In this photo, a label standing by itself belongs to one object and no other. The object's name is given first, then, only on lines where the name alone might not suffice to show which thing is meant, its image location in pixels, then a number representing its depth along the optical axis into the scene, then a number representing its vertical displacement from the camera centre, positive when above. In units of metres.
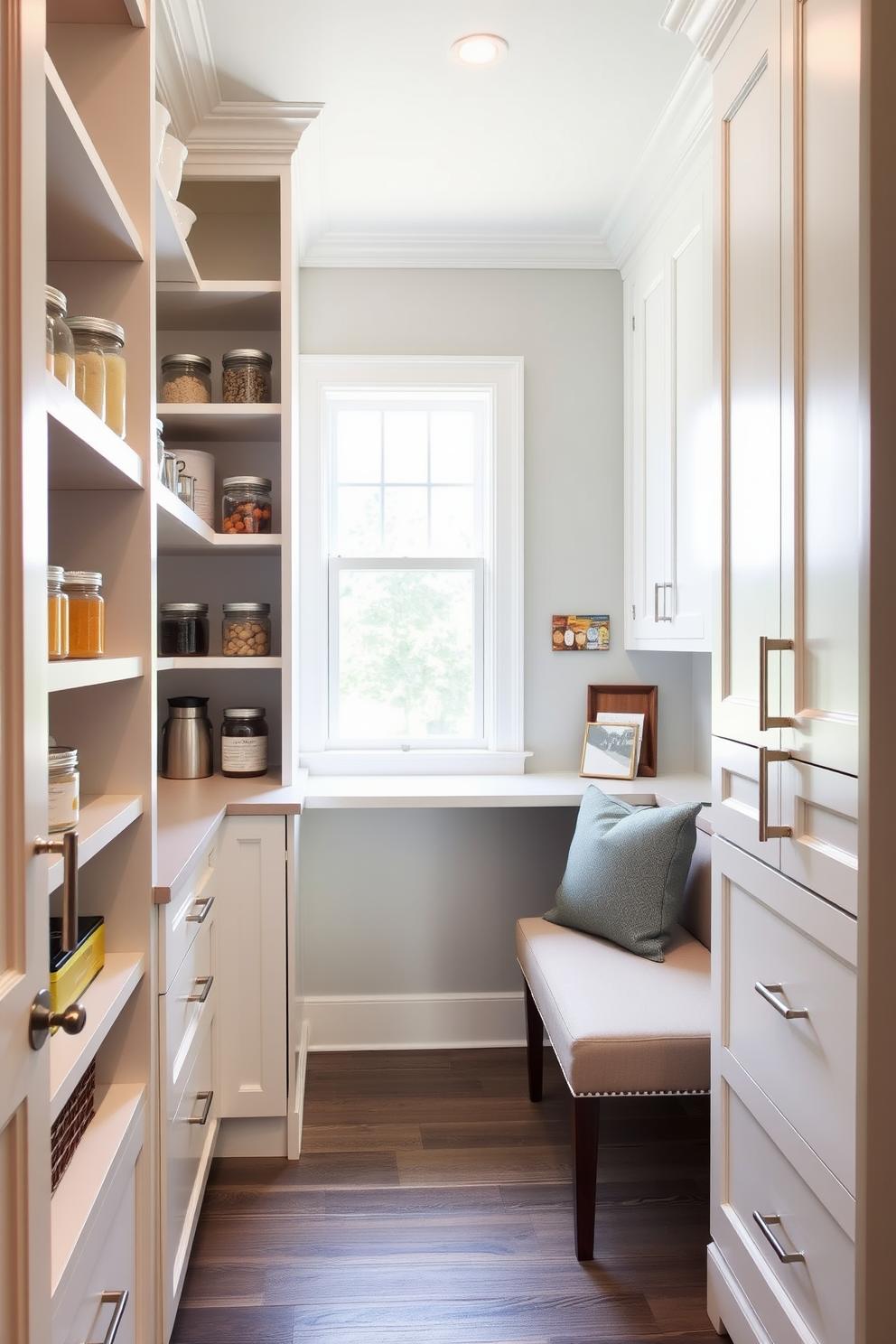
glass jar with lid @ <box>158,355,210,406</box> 2.46 +0.76
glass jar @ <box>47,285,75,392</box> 1.08 +0.38
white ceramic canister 2.51 +0.51
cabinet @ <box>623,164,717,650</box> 2.31 +0.64
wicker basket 1.16 -0.64
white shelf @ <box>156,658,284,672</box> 2.48 -0.02
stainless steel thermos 2.58 -0.24
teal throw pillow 2.27 -0.57
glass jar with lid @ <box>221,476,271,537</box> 2.56 +0.43
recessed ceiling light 1.99 +1.36
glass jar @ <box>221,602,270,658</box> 2.58 +0.07
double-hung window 3.00 +0.26
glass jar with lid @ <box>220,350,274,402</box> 2.53 +0.79
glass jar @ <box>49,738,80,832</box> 1.13 -0.17
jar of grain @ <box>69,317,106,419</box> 1.27 +0.39
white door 0.76 -0.03
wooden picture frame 3.02 -0.16
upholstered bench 1.84 -0.78
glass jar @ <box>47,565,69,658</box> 1.09 +0.05
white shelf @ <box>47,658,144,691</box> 1.05 -0.02
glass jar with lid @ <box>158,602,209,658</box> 2.56 +0.08
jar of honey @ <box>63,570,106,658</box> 1.25 +0.06
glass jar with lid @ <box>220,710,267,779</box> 2.58 -0.25
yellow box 1.14 -0.41
